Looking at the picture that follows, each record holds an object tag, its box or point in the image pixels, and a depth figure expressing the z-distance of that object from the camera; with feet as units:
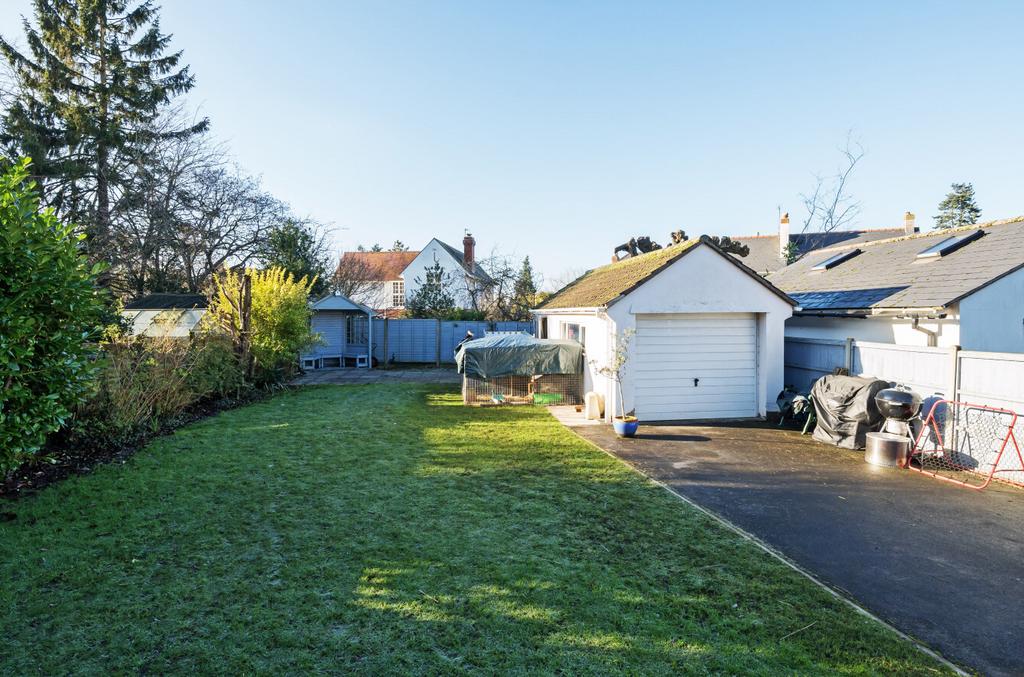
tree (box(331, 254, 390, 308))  94.38
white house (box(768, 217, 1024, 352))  30.14
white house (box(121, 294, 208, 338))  39.32
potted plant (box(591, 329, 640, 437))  34.35
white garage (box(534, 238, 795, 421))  35.63
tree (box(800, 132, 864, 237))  94.27
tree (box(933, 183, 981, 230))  139.74
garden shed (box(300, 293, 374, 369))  66.80
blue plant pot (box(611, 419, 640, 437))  31.30
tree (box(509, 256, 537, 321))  79.82
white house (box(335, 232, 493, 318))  98.42
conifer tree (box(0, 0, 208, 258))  58.70
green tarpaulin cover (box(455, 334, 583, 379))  39.73
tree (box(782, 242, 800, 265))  86.94
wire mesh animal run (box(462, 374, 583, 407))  41.78
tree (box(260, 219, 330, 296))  73.56
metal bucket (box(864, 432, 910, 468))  25.46
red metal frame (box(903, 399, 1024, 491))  22.49
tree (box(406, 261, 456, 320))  80.59
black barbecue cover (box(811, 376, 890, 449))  28.35
